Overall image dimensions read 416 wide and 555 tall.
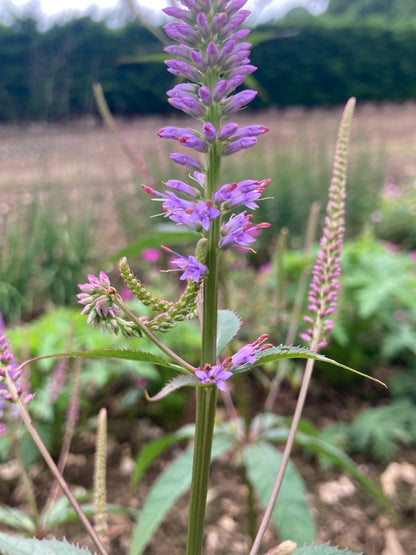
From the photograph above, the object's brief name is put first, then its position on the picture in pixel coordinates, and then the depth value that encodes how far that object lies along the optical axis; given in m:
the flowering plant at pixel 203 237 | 0.21
